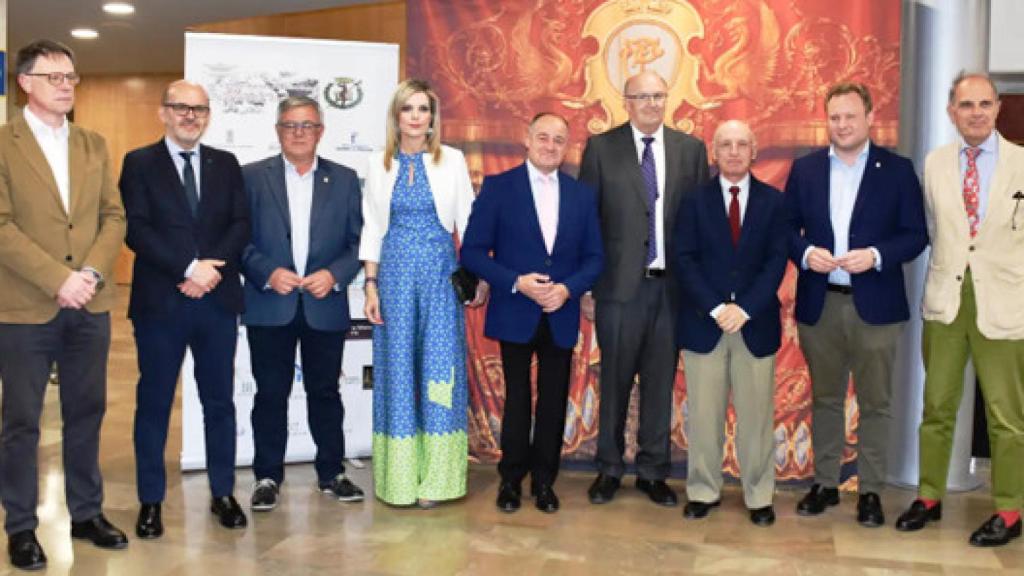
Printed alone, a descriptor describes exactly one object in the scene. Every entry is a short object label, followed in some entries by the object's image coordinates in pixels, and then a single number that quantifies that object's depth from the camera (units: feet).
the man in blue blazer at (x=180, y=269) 12.57
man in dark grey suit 14.29
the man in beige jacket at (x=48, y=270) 11.35
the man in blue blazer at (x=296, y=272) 14.03
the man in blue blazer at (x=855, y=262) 13.35
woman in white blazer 13.98
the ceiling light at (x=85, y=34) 38.22
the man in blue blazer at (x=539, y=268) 13.73
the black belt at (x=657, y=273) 14.32
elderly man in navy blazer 13.37
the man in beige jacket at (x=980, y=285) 12.85
